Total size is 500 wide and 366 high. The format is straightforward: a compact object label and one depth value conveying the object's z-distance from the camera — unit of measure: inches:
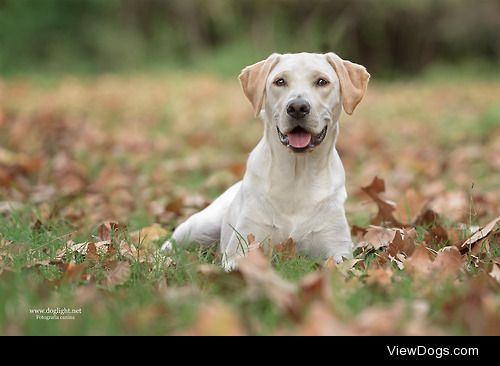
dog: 150.6
